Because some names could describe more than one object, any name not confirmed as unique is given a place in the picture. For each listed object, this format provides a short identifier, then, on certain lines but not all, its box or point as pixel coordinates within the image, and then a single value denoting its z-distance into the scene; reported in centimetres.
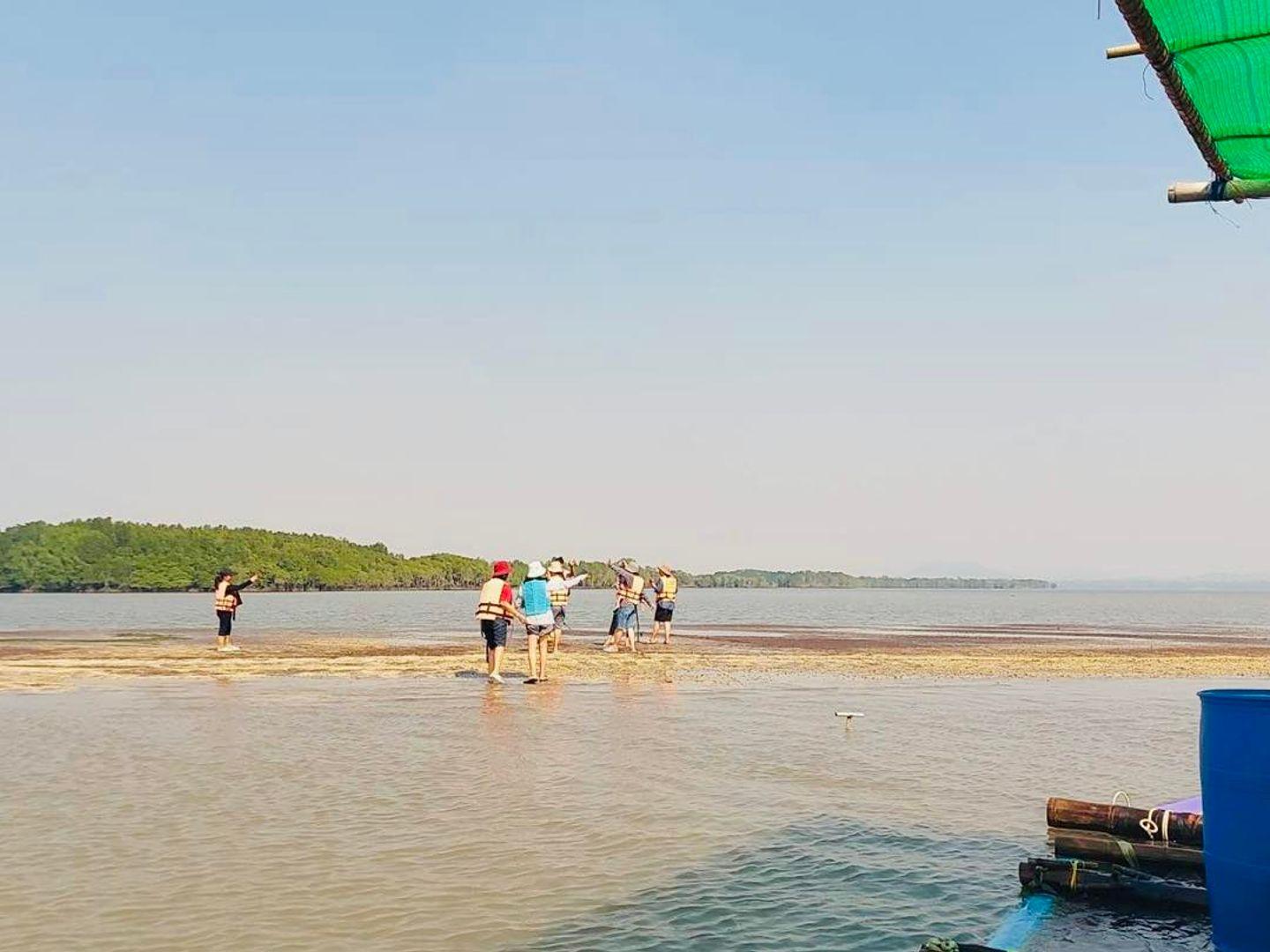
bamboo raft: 789
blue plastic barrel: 595
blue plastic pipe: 707
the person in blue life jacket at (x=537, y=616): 2234
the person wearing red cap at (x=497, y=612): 2184
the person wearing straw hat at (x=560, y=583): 2821
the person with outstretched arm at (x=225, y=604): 3031
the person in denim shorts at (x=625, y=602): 3078
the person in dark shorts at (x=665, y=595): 3391
